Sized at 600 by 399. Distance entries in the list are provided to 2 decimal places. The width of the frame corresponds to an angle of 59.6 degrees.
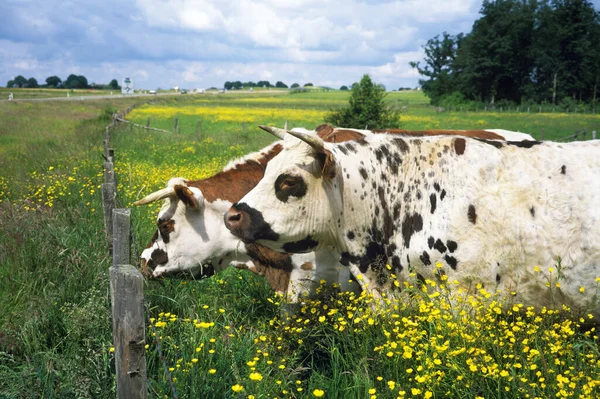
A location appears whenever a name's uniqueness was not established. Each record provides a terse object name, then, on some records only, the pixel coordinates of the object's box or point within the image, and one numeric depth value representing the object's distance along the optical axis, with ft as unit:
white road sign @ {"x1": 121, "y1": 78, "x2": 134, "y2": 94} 311.06
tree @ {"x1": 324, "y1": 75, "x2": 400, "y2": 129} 61.72
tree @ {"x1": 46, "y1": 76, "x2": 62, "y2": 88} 502.38
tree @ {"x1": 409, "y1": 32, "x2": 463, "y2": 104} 275.59
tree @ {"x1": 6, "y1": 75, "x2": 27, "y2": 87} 473.26
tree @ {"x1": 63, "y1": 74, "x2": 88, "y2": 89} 492.13
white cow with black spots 12.94
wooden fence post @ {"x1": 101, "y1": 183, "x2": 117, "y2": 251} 17.29
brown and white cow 17.04
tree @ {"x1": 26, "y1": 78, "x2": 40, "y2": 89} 478.67
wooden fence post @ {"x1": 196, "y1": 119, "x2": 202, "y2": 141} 74.95
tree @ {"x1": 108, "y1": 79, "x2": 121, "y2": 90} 494.59
